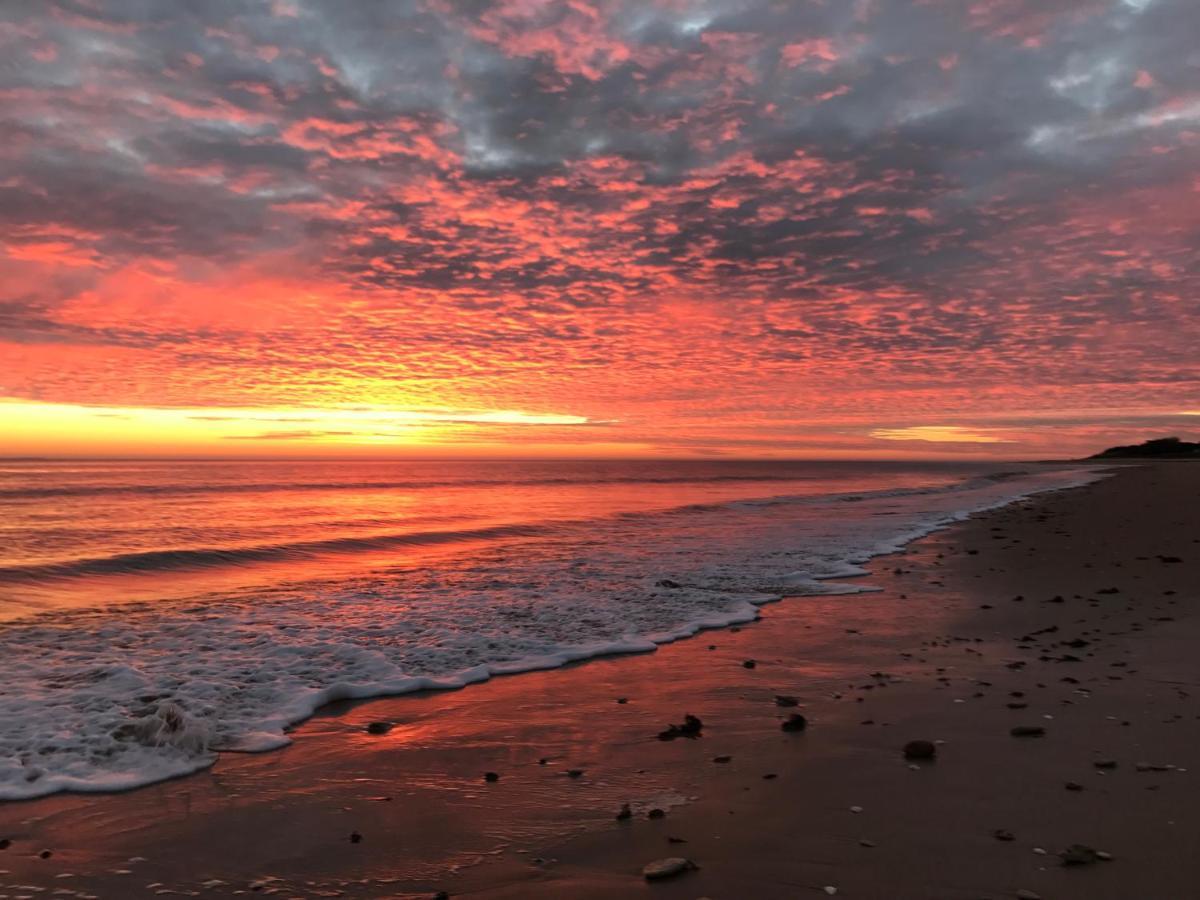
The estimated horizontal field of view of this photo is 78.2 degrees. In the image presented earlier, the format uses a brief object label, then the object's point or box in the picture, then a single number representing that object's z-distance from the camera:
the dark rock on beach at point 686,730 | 6.45
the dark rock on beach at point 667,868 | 4.10
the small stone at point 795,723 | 6.48
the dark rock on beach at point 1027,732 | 6.07
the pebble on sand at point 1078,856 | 4.04
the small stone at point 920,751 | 5.70
